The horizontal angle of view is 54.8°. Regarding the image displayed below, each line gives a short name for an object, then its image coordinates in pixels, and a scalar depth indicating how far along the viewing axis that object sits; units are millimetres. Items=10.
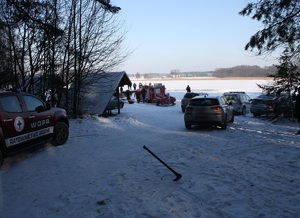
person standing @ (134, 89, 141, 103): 35469
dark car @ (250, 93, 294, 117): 17203
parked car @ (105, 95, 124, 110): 21953
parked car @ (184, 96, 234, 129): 12797
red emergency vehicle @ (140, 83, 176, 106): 30578
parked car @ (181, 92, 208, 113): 22953
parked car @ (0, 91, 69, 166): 6555
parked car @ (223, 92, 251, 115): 21359
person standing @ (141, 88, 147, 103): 34281
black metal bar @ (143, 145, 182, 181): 5906
